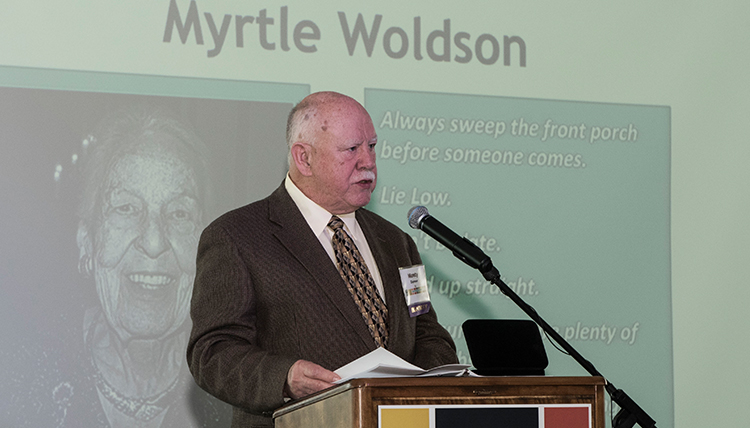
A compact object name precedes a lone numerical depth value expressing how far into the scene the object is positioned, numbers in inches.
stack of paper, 160.4
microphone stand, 211.9
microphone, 210.2
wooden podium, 151.0
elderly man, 196.2
